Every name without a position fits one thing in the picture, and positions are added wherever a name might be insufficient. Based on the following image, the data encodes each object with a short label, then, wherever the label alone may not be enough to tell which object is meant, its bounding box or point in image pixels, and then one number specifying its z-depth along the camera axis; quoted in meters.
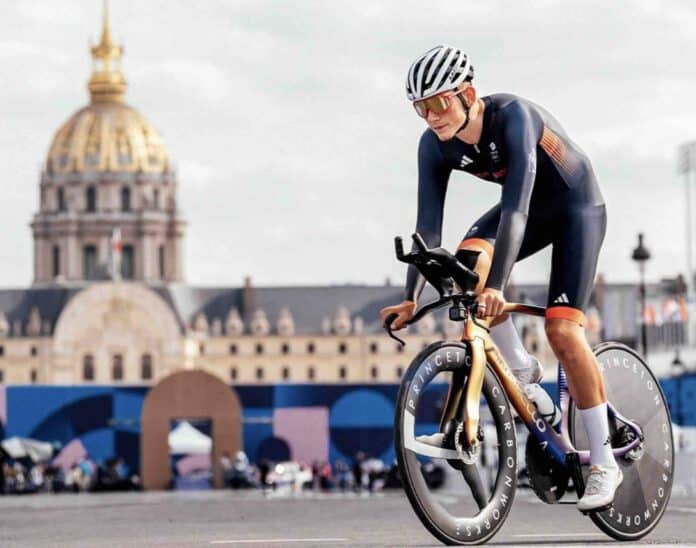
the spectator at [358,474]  52.66
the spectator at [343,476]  57.72
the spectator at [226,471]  53.53
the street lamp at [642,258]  39.88
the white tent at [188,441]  69.12
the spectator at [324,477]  57.53
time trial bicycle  7.71
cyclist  7.93
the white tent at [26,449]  60.09
